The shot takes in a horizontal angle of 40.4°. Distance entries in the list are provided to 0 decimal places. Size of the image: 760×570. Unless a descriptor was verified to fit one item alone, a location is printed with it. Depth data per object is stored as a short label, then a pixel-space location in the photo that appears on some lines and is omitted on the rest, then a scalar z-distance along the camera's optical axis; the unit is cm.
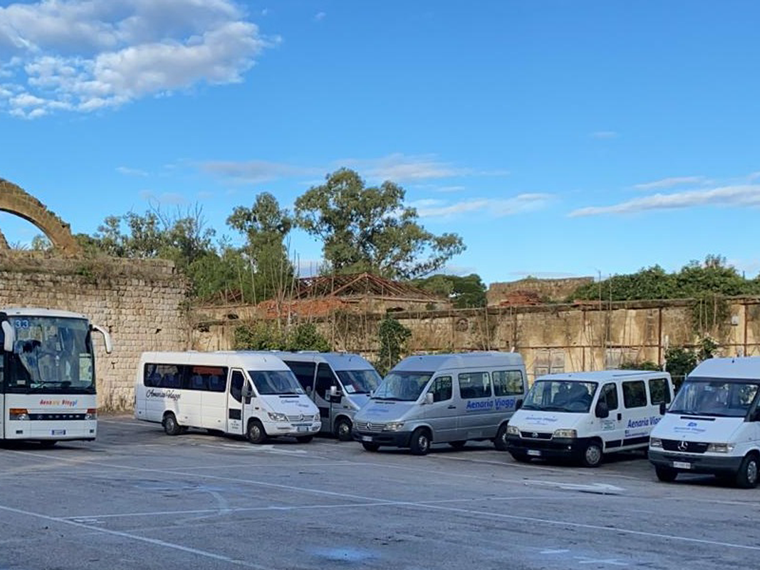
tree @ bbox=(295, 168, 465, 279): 7062
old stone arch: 3834
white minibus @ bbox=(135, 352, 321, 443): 2539
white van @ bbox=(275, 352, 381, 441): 2727
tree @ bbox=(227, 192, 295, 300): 7038
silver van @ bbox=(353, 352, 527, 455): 2306
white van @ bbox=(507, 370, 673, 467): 2077
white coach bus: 2122
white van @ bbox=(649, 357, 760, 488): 1753
